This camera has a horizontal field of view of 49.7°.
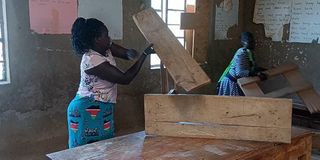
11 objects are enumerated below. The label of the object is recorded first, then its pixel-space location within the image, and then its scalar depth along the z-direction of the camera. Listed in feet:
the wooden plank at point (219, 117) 5.91
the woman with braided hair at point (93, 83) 6.53
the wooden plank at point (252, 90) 10.07
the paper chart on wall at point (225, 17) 15.33
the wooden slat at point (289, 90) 9.83
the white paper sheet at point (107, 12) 10.74
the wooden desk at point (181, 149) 5.26
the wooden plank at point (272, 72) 9.99
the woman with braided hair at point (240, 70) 10.84
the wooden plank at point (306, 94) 9.48
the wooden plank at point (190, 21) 13.83
